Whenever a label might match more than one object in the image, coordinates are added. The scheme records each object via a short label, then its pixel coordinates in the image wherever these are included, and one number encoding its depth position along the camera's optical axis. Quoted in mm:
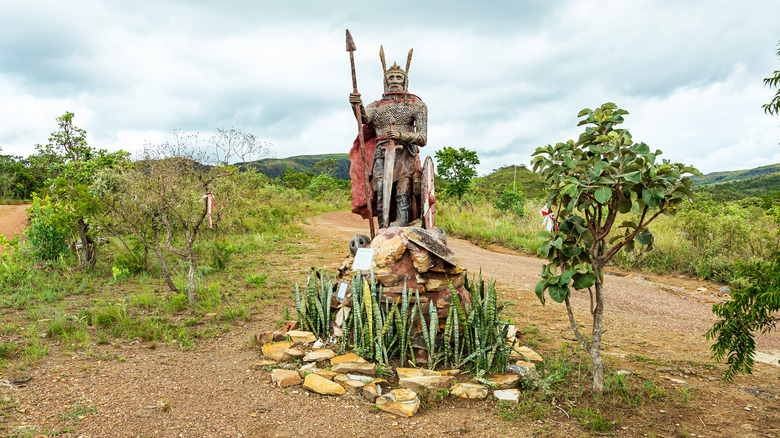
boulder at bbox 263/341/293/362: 3775
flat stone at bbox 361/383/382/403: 3094
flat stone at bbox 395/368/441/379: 3295
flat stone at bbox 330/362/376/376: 3402
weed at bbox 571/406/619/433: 2656
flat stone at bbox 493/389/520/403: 2997
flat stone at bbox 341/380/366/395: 3193
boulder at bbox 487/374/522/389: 3156
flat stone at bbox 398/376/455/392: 3162
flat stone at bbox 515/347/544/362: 3627
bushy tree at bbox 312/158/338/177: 40406
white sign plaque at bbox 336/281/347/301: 4066
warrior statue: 4836
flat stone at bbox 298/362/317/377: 3439
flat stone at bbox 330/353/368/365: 3512
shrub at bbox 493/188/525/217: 14034
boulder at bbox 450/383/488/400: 3078
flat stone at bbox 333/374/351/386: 3273
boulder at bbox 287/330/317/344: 4055
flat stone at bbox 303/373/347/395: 3166
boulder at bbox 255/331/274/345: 4145
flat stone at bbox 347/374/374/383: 3291
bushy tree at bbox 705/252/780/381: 2297
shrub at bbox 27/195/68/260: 6648
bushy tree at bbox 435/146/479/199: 15375
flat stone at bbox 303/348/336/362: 3656
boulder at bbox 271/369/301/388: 3312
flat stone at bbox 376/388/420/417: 2891
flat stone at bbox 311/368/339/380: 3359
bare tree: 5346
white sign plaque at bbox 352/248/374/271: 3889
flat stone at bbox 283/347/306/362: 3736
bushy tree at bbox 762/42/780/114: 2420
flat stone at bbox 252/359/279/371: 3650
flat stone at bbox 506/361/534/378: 3295
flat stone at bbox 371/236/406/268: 3820
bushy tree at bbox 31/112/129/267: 6117
